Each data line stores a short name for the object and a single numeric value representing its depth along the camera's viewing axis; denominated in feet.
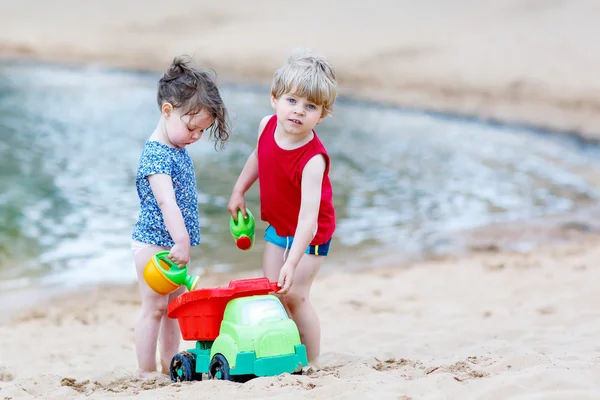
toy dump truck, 18.16
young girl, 19.90
